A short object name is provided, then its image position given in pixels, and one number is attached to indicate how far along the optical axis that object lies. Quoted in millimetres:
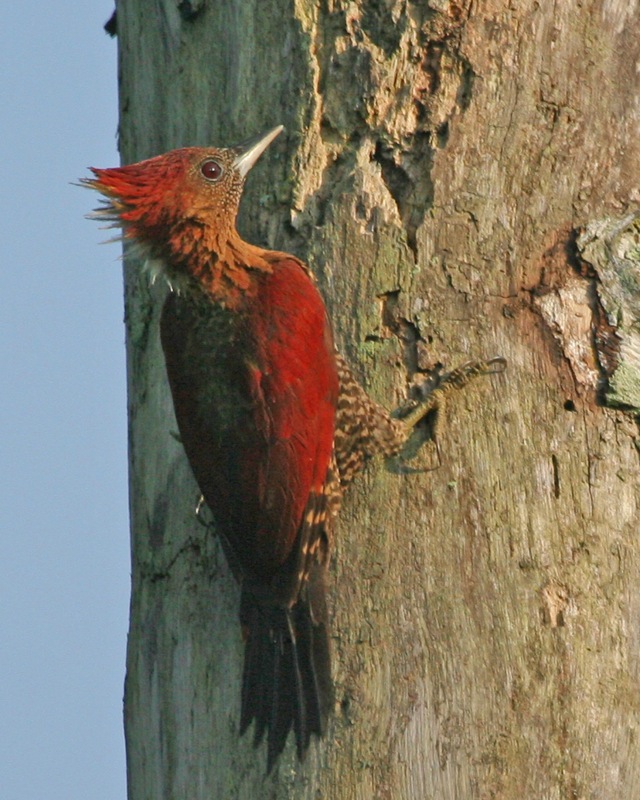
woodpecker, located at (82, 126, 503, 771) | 7293
